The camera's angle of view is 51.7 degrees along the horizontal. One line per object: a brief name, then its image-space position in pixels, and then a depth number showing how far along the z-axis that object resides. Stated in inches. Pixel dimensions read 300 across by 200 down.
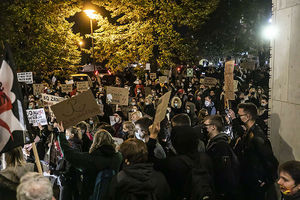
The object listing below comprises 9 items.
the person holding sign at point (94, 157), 153.6
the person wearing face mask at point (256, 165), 165.0
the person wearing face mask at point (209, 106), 448.0
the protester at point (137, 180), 120.7
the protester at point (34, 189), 102.5
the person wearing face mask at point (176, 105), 450.3
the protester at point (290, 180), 113.8
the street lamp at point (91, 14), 681.7
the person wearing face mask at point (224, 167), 155.8
